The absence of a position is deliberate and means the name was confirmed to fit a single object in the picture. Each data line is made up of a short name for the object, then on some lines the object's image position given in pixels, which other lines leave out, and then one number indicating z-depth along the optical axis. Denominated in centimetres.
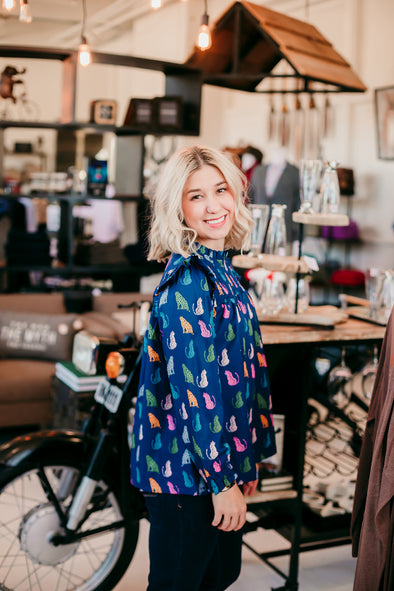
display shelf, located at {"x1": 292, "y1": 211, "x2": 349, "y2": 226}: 245
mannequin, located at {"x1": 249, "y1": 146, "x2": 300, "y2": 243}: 519
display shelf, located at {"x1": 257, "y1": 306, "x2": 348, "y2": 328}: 253
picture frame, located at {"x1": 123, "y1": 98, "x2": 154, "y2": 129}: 513
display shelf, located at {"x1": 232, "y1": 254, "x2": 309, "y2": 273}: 241
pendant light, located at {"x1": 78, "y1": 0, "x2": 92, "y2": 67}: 384
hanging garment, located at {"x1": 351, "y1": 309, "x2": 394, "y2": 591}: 159
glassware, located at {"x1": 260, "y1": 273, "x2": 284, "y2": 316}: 261
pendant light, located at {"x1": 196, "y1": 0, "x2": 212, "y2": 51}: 332
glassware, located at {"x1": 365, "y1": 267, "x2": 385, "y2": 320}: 263
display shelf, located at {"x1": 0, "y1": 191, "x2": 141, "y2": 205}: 502
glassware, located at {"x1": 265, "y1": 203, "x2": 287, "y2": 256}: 257
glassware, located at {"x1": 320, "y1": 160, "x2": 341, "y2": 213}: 252
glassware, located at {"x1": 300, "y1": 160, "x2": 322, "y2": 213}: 250
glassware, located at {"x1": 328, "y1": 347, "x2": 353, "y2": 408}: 269
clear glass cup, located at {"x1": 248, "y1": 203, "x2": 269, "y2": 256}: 256
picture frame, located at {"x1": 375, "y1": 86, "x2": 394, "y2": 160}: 638
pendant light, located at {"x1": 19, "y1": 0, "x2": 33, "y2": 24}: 262
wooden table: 244
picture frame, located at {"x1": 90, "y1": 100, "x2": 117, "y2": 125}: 514
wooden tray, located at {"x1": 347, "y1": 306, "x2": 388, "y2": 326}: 267
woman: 159
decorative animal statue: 486
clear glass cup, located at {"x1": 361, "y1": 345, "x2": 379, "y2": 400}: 266
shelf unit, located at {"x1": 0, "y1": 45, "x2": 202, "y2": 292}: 484
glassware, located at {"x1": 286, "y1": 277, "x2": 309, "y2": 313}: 266
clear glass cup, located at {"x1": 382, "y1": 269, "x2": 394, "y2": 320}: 260
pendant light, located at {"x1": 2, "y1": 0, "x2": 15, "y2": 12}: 270
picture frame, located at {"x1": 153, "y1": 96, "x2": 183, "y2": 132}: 514
